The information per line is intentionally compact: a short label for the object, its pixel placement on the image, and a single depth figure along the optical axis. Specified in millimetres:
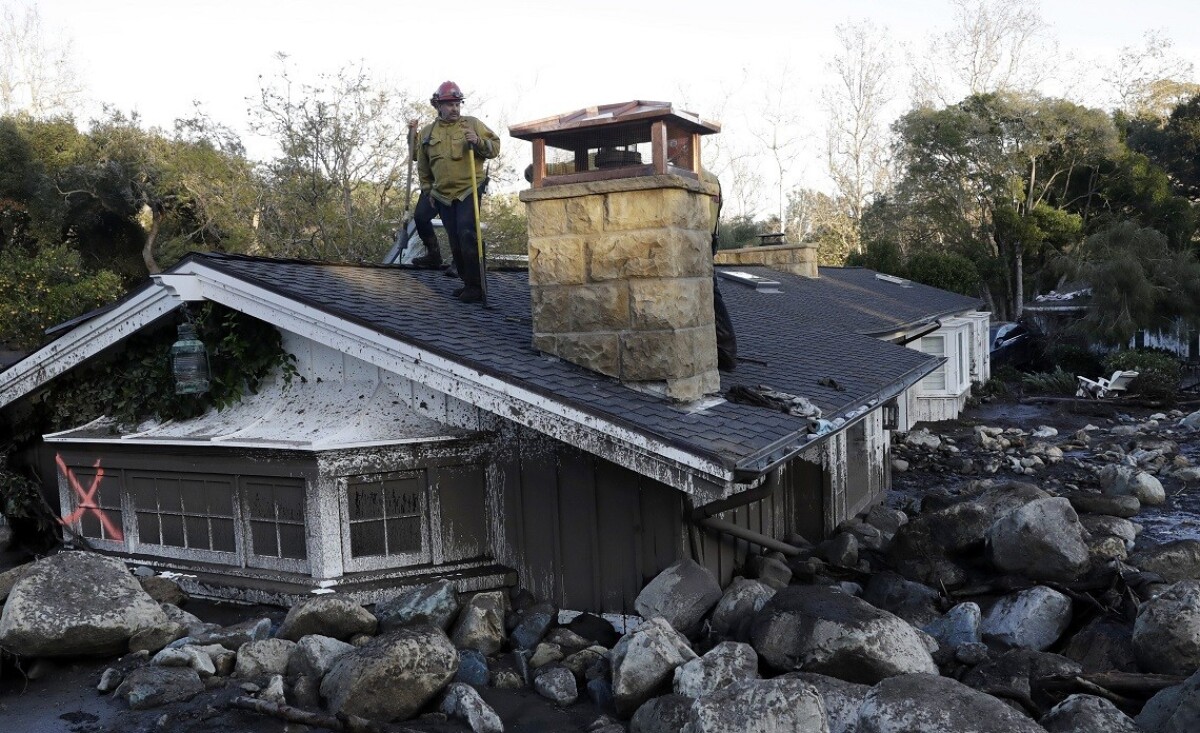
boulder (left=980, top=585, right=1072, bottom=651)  6715
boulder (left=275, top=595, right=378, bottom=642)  6270
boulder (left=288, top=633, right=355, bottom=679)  5828
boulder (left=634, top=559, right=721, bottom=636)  6422
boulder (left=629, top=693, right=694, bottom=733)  5145
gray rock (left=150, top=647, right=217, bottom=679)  5926
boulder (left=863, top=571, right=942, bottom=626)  7227
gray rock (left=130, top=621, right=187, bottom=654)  6375
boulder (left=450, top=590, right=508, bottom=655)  6398
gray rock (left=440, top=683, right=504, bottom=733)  5352
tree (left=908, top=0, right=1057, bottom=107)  43531
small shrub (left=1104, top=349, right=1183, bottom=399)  23000
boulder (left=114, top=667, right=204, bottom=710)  5598
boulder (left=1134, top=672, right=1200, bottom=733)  4520
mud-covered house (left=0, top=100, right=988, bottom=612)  6664
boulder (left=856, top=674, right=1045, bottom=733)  4305
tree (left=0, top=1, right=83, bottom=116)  39250
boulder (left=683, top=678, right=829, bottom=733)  4465
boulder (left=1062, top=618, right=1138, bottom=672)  6234
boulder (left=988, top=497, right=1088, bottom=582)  7246
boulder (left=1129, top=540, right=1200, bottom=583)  7602
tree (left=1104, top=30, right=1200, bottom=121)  44344
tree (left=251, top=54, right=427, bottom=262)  25594
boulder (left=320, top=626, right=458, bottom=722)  5375
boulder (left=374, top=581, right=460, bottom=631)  6477
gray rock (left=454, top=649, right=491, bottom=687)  5957
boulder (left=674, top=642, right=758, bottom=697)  5363
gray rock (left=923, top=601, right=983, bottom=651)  6707
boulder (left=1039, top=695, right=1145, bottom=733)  4715
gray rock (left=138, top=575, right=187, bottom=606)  7246
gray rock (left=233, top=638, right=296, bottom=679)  5930
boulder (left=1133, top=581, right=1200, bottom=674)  5684
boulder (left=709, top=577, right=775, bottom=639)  6356
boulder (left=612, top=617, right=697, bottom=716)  5516
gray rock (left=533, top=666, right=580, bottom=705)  5801
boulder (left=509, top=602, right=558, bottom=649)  6605
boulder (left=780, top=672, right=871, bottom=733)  4938
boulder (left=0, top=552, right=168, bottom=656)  6043
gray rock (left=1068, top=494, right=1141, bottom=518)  11258
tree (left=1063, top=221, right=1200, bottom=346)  26922
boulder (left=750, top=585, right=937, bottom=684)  5574
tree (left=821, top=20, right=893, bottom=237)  45625
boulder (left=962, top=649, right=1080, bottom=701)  5516
